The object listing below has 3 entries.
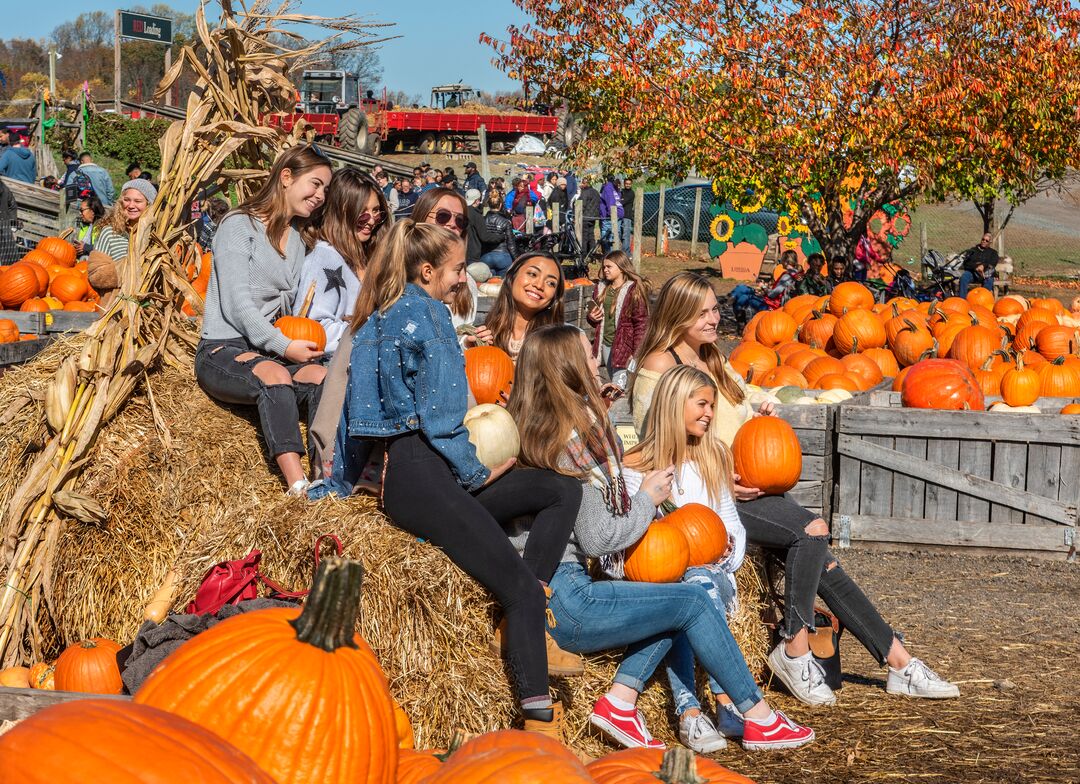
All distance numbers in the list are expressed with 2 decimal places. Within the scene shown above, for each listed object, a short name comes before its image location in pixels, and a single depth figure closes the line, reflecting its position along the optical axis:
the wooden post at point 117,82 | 36.62
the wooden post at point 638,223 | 24.55
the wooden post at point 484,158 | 30.25
